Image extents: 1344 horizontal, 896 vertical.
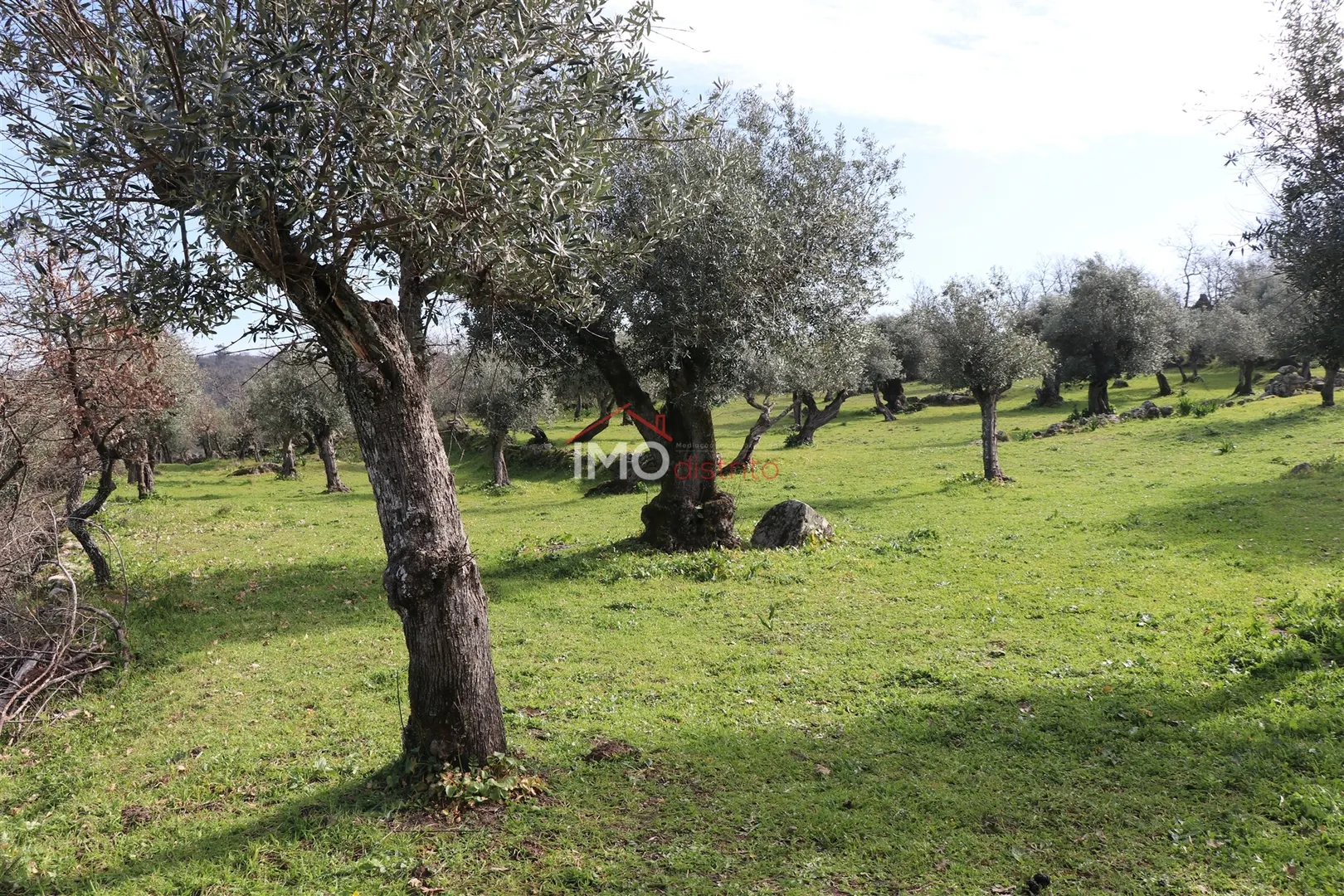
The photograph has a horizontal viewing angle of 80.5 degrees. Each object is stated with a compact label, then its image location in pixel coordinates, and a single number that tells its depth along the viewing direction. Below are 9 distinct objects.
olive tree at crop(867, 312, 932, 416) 56.44
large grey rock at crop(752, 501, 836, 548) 19.28
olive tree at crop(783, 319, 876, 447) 19.17
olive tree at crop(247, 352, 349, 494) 37.62
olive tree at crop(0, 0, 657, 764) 6.16
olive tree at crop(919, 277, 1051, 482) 28.02
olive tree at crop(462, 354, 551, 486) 35.53
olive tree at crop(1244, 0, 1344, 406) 10.55
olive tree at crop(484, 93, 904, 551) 16.22
